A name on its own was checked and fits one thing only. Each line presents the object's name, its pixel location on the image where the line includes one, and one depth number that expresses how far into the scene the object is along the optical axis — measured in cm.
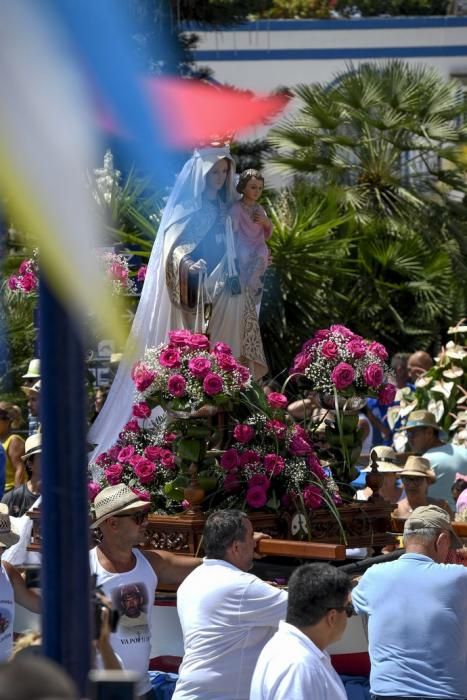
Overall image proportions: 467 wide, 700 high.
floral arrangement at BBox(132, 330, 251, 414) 1402
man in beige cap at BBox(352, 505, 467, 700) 1137
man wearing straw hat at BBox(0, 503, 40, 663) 1163
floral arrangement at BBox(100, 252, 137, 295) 1537
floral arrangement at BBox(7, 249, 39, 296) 1670
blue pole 527
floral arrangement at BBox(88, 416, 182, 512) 1433
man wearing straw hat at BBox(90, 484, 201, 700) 1157
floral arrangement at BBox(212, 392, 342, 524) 1412
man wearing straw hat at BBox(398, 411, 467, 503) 1867
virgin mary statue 1597
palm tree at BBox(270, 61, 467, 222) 3525
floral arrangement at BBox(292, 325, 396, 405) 1502
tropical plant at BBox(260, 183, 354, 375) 2972
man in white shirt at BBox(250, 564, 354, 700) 915
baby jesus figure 1639
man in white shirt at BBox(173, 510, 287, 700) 1109
